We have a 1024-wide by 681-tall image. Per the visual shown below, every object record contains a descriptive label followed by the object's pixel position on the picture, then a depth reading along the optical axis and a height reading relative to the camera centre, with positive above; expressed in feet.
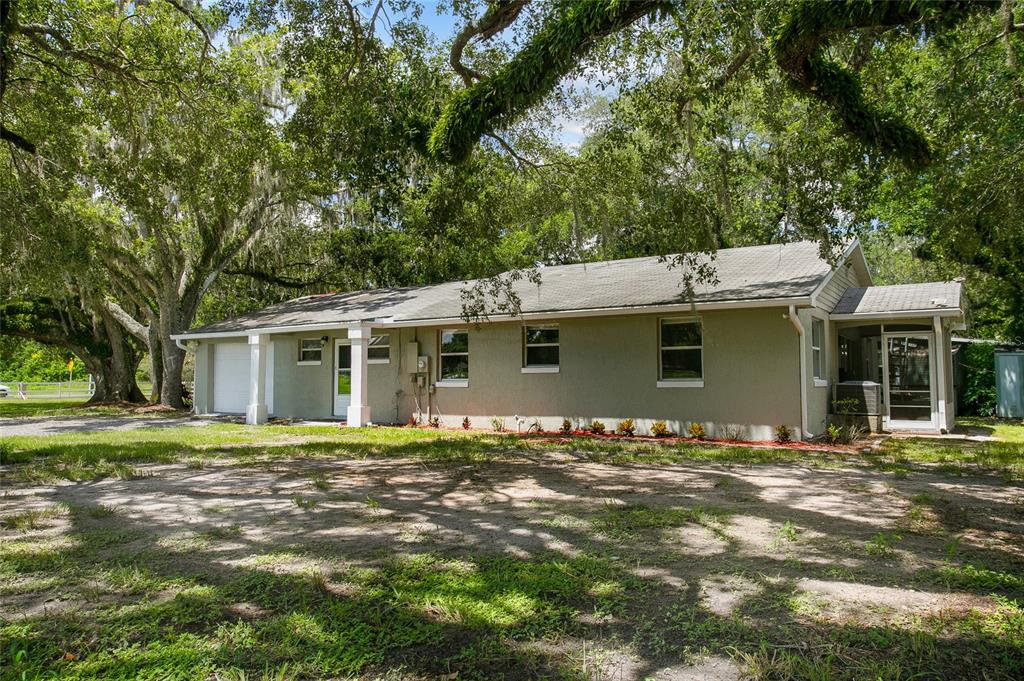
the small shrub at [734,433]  39.83 -3.52
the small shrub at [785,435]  38.19 -3.45
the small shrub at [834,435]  38.68 -3.55
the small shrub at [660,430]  41.98 -3.50
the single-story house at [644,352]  39.63 +1.72
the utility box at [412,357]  52.27 +1.50
